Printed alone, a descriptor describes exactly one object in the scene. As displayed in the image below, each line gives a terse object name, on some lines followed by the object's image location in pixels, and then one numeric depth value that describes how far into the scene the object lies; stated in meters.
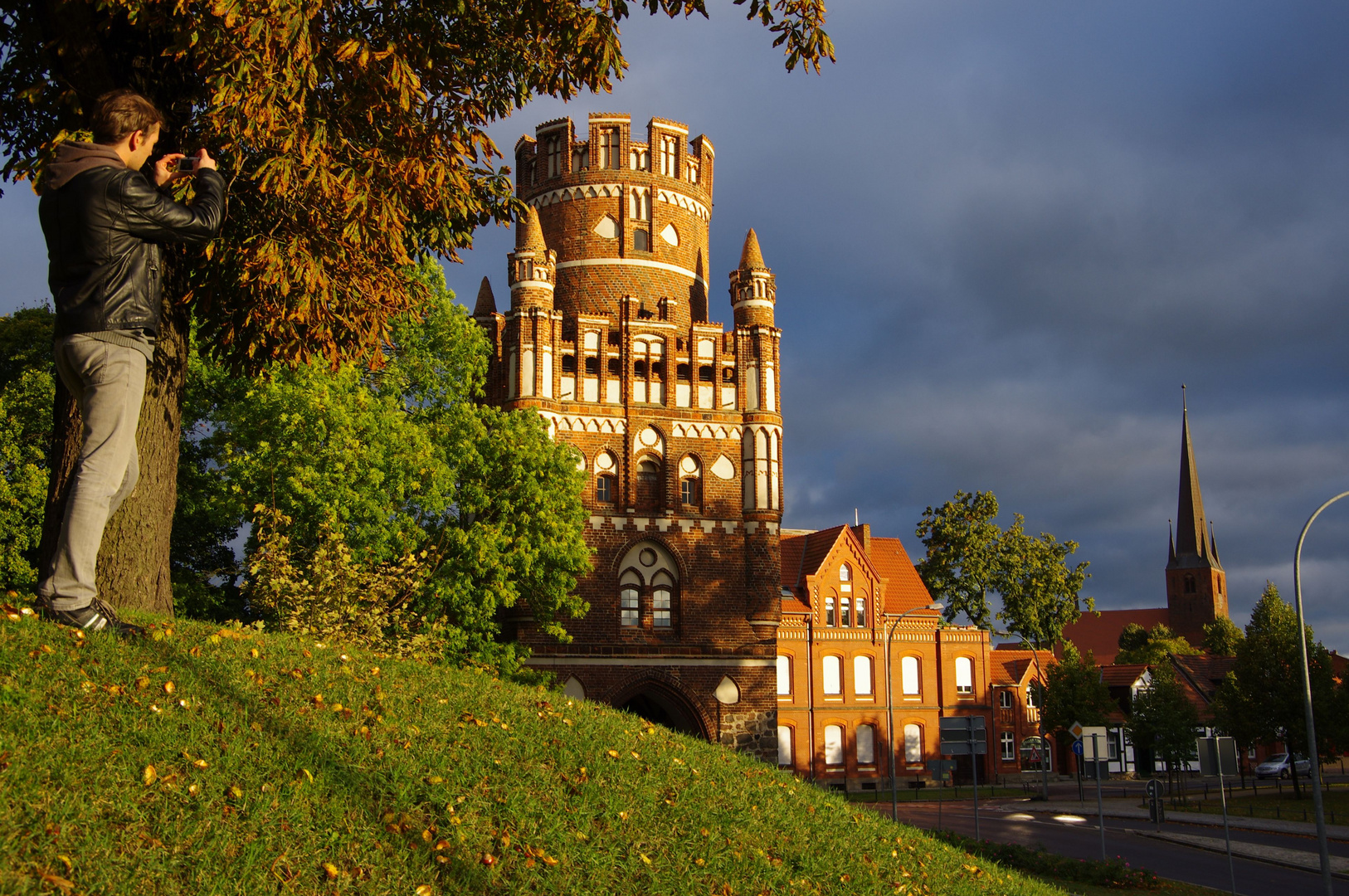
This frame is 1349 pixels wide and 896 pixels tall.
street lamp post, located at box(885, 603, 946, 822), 37.27
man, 6.56
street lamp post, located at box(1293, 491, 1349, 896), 17.97
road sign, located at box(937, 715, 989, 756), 25.67
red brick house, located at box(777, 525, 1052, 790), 49.41
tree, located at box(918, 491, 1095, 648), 55.94
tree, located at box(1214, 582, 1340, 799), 44.22
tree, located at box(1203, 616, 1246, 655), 93.47
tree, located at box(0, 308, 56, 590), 24.70
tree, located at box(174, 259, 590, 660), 24.23
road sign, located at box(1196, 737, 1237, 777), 20.38
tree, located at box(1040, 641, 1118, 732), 48.47
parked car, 65.06
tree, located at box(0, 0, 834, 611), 9.05
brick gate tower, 35.09
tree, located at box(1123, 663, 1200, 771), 46.94
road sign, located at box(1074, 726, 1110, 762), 26.55
